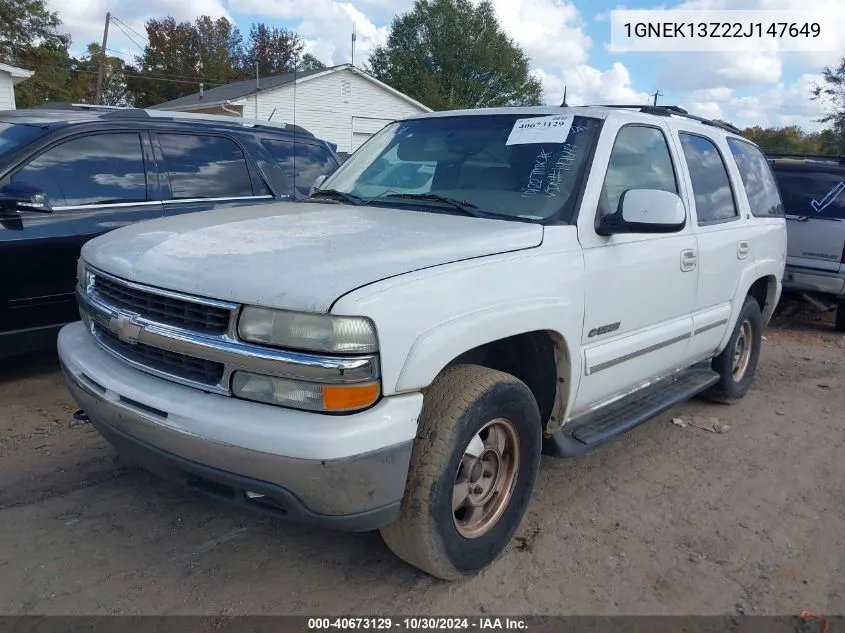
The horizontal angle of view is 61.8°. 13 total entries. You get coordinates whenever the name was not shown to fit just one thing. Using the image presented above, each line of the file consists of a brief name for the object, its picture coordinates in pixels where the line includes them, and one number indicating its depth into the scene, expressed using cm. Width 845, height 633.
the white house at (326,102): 2362
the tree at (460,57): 4862
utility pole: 3081
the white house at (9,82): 1884
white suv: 228
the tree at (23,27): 3894
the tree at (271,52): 5353
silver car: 766
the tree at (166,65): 5138
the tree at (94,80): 4359
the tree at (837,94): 3366
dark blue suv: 449
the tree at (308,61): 5328
